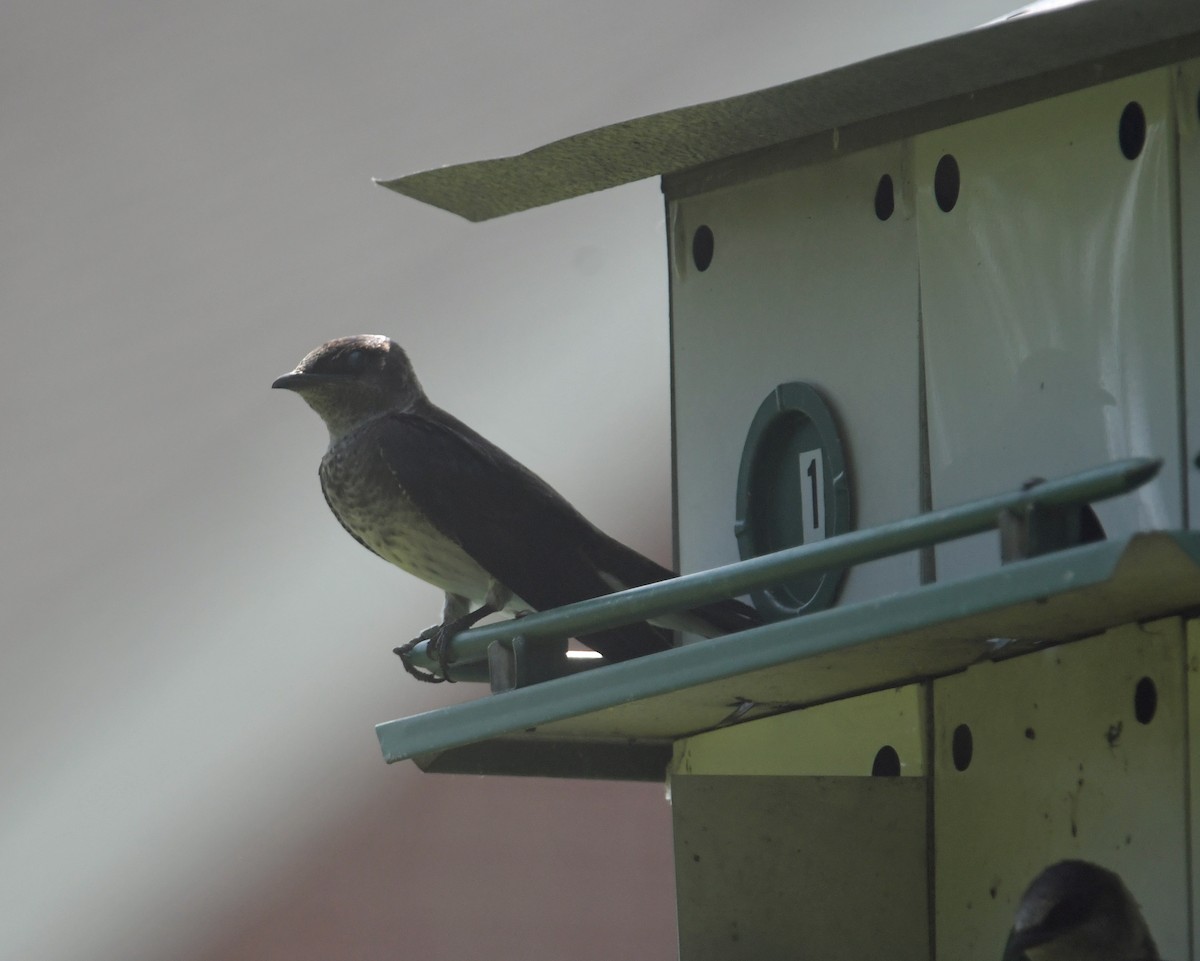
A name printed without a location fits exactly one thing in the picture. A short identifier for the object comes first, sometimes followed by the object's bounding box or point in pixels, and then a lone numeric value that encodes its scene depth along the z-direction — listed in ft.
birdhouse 16.21
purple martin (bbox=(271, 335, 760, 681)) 21.49
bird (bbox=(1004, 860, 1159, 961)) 16.11
